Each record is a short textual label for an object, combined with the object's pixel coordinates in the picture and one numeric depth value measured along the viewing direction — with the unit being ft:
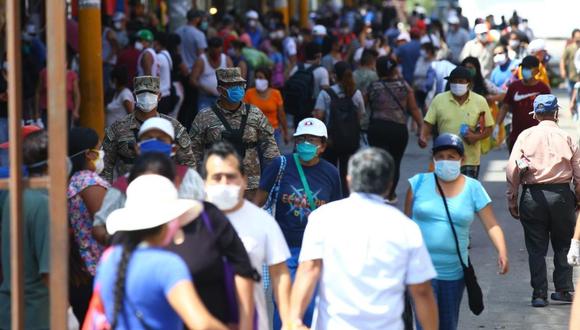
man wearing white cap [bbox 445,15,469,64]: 182.50
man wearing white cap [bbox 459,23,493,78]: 146.20
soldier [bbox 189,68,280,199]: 67.87
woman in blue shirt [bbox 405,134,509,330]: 52.19
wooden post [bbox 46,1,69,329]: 39.29
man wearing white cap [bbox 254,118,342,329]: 56.29
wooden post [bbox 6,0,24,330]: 39.91
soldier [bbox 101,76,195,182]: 62.80
